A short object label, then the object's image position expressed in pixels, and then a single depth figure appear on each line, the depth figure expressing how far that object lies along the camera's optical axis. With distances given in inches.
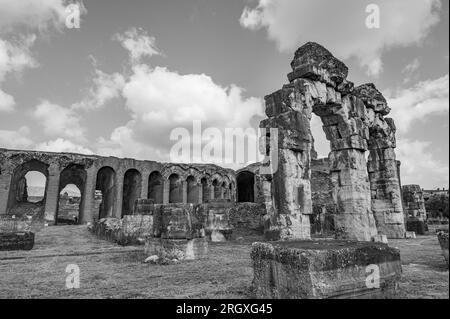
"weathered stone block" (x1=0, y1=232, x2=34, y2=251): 303.1
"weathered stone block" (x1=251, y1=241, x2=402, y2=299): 94.3
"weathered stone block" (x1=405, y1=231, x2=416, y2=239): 417.4
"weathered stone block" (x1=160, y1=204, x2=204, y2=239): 246.2
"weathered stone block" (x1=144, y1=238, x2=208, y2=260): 235.6
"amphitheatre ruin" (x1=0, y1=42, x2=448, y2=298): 101.3
